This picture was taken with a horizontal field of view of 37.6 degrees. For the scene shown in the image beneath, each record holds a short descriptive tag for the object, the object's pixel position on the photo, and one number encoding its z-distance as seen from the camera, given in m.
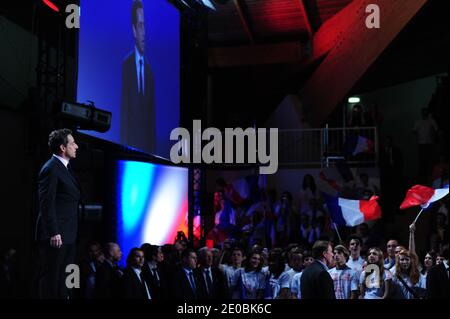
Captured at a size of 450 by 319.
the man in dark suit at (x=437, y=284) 6.93
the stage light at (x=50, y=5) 7.54
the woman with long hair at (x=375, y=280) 7.39
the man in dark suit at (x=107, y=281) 6.96
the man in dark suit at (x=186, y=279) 7.47
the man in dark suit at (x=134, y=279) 6.83
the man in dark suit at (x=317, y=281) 5.77
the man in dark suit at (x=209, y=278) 7.72
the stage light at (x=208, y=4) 12.39
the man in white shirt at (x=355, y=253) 8.48
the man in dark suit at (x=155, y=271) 7.44
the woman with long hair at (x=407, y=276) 7.42
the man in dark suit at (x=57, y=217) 4.93
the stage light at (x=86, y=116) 6.97
